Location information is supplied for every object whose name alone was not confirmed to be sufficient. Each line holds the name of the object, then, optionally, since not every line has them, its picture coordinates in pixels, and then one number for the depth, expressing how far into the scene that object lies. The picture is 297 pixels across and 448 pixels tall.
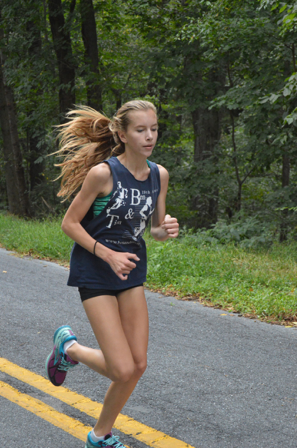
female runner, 2.83
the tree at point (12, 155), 19.41
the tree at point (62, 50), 15.15
